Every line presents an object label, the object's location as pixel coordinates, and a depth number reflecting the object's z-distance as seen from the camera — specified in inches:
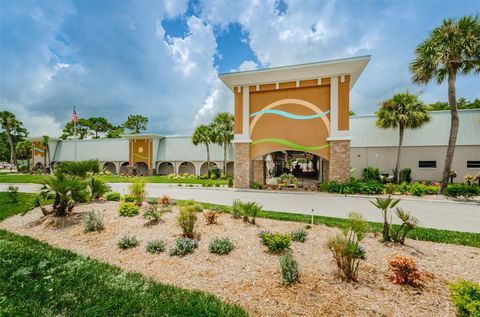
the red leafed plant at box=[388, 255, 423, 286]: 138.4
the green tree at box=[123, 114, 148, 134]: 2107.5
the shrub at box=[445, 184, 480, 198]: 473.3
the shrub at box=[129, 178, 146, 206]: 339.9
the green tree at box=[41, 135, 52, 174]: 1409.3
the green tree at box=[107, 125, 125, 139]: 2065.5
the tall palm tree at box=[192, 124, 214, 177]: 1026.7
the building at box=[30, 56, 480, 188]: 568.7
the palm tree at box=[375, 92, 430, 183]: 705.6
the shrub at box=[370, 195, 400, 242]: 207.3
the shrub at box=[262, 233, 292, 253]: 185.5
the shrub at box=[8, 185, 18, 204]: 414.3
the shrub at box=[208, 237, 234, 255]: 189.5
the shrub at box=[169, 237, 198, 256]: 190.1
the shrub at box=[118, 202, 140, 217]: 286.3
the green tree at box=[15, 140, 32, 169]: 1582.8
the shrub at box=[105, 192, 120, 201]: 378.9
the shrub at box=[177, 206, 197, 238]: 219.3
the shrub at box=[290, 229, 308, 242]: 211.5
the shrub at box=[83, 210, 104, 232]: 245.4
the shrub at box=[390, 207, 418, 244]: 196.9
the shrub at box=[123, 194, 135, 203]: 343.8
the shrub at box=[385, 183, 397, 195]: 506.2
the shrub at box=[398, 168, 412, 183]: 772.0
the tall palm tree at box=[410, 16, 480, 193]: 490.9
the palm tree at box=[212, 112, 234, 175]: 995.3
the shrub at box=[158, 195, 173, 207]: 339.3
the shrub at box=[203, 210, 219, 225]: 256.7
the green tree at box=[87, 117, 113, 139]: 2132.6
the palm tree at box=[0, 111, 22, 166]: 1676.9
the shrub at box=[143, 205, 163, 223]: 264.4
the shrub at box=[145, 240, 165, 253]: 197.1
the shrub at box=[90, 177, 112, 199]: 366.6
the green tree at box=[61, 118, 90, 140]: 2014.0
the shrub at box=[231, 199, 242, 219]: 276.7
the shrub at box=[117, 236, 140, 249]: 206.7
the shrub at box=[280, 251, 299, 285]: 141.7
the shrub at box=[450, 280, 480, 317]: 90.5
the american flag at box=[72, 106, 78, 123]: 982.4
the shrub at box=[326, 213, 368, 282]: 143.2
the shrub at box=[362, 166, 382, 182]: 759.7
